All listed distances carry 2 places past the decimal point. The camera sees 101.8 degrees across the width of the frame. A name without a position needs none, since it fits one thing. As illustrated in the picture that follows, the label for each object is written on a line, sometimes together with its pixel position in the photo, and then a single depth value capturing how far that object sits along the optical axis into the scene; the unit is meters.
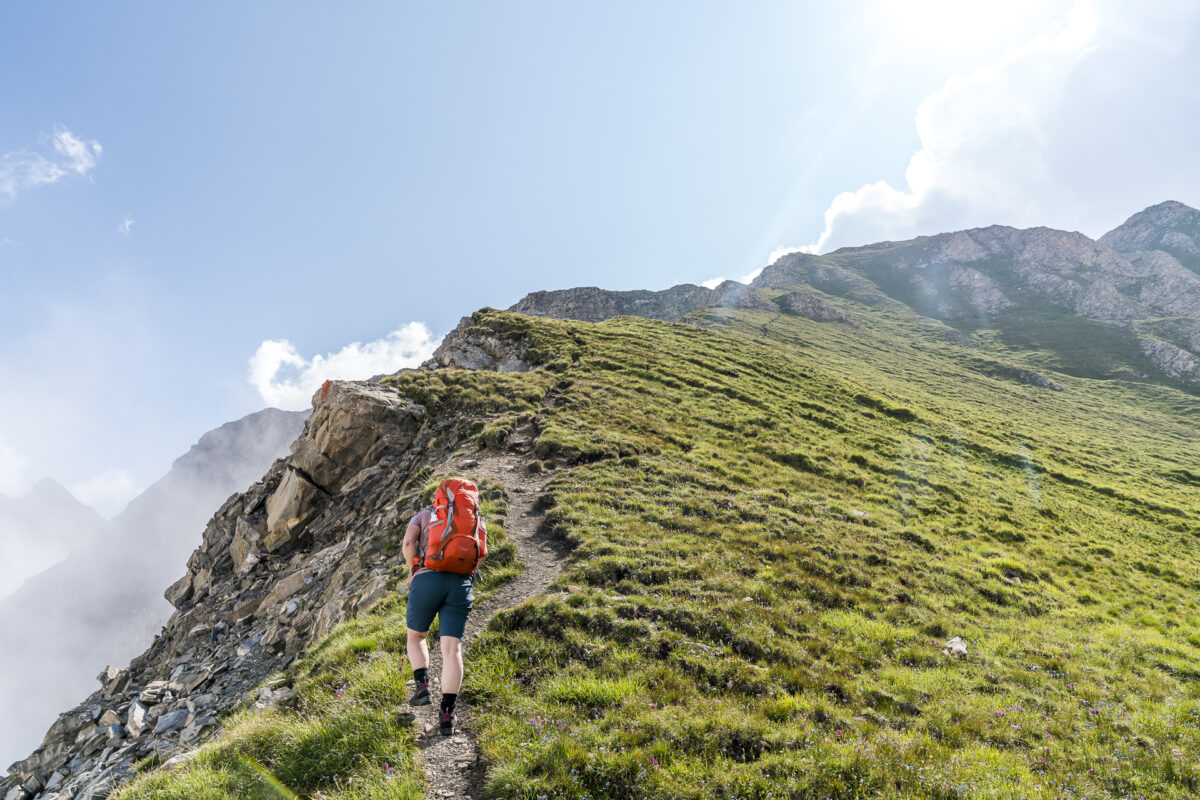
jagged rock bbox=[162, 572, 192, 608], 26.41
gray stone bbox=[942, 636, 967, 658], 11.67
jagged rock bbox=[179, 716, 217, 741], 12.20
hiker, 7.39
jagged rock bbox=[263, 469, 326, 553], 23.52
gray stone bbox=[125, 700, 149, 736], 14.00
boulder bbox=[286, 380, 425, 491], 24.97
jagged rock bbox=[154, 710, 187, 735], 13.34
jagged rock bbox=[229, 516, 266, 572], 24.16
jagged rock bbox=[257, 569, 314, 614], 18.92
